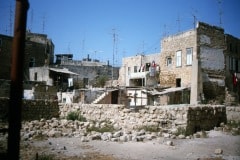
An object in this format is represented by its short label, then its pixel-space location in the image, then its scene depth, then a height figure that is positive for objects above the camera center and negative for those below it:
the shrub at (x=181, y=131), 11.84 -1.51
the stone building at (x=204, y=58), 26.20 +4.92
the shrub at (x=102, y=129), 13.50 -1.72
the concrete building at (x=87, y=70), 43.18 +5.59
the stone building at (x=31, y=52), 36.94 +7.78
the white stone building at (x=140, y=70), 31.33 +4.39
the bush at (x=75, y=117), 18.83 -1.48
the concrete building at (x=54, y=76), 36.44 +3.34
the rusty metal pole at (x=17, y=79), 3.51 +0.26
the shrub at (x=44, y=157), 7.04 -1.79
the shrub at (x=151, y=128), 12.94 -1.56
